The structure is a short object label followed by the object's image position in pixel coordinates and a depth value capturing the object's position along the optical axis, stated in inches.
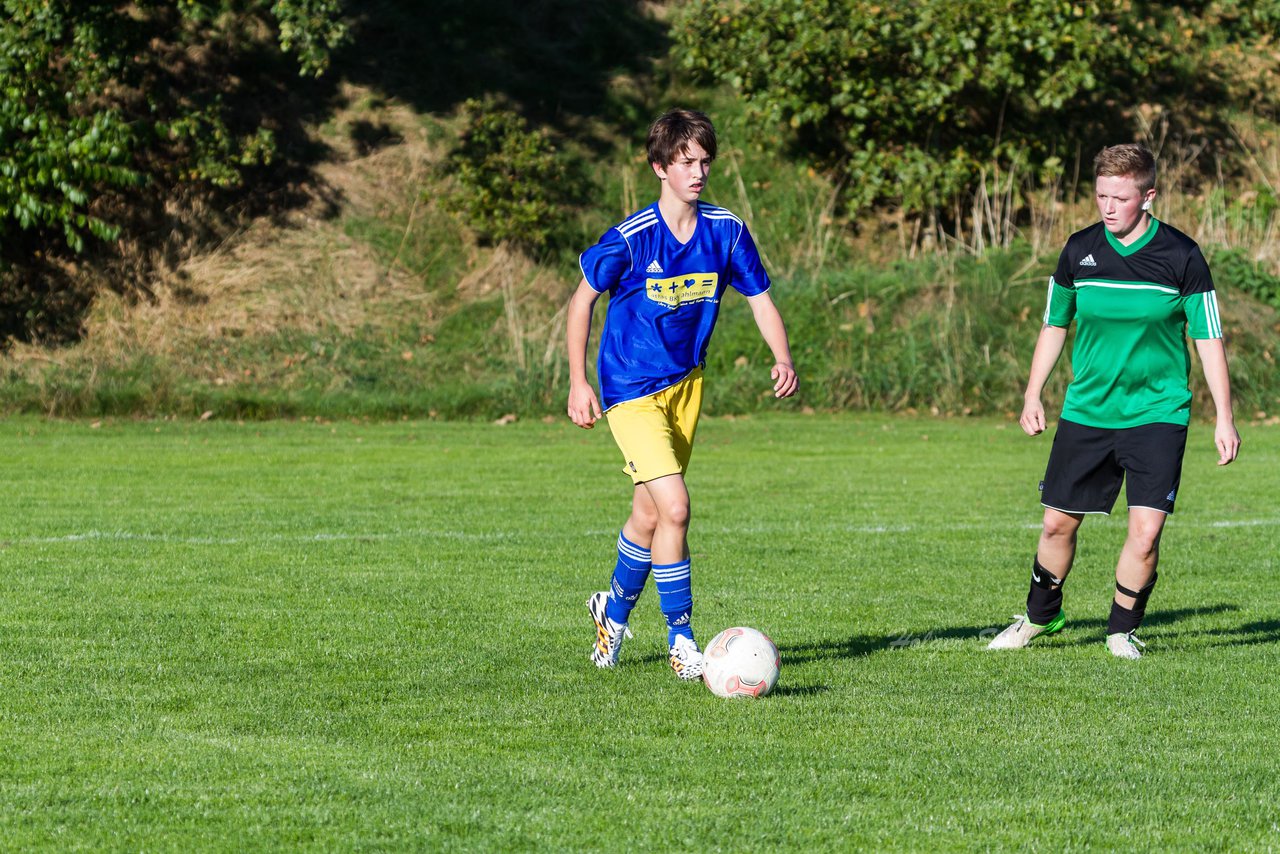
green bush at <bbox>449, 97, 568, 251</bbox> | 1761.8
